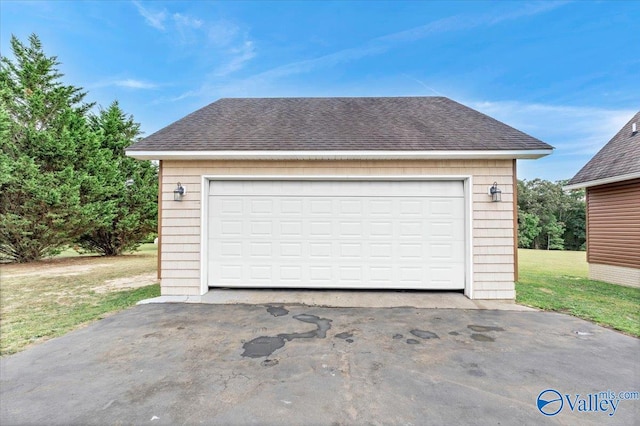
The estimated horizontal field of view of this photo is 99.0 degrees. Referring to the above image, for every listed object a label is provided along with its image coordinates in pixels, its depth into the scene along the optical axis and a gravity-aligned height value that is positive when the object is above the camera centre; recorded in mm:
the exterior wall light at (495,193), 5309 +590
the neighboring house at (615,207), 6816 +459
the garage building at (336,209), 5391 +279
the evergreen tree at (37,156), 9984 +2505
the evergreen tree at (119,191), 12109 +1461
